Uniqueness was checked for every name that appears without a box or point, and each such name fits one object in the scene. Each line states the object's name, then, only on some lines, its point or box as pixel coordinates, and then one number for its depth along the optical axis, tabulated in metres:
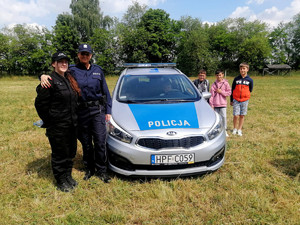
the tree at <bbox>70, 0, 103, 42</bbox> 38.28
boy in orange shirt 5.24
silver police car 2.80
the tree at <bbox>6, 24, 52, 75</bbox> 38.03
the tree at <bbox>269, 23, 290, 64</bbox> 53.96
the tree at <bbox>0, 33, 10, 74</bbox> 37.44
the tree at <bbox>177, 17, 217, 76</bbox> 40.86
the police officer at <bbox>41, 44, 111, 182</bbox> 3.02
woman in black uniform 2.64
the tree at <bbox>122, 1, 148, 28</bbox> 45.53
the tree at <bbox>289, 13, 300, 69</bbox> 53.59
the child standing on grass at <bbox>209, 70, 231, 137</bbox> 5.13
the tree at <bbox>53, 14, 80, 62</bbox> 38.44
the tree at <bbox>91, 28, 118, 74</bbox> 38.44
